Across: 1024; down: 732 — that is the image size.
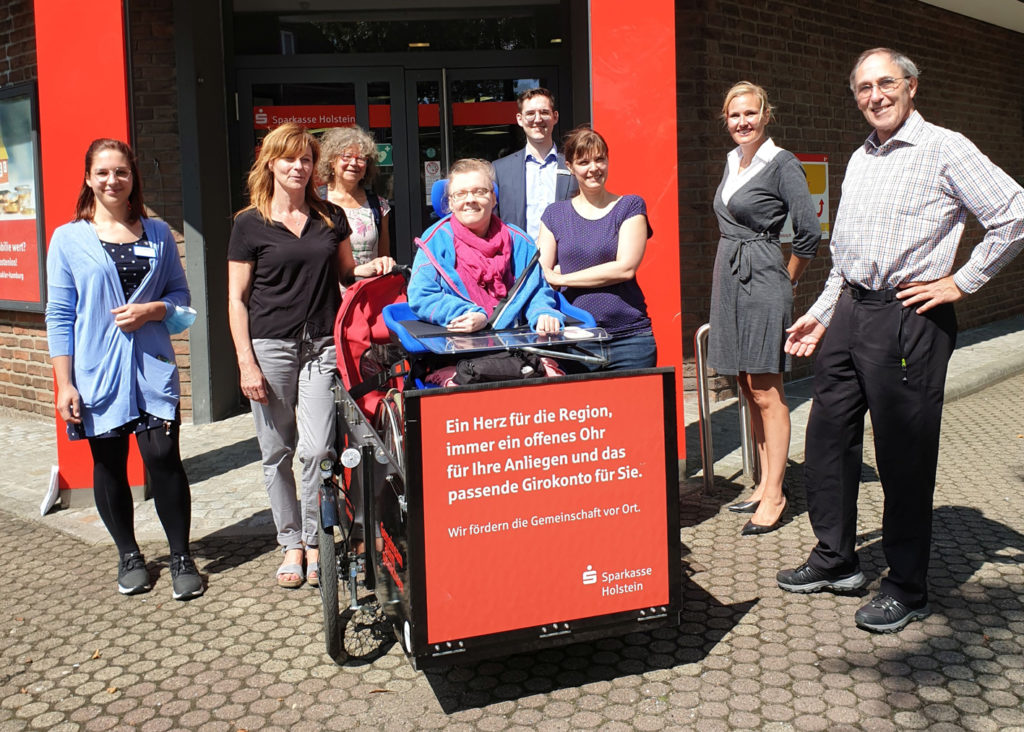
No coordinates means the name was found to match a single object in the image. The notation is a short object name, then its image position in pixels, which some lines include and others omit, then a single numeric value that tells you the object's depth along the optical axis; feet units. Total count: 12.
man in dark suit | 16.67
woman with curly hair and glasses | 16.05
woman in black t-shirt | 14.35
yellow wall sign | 30.55
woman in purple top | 15.15
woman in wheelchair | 12.83
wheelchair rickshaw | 10.71
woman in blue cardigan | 14.58
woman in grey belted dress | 16.07
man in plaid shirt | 11.97
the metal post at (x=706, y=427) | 18.85
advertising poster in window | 27.25
